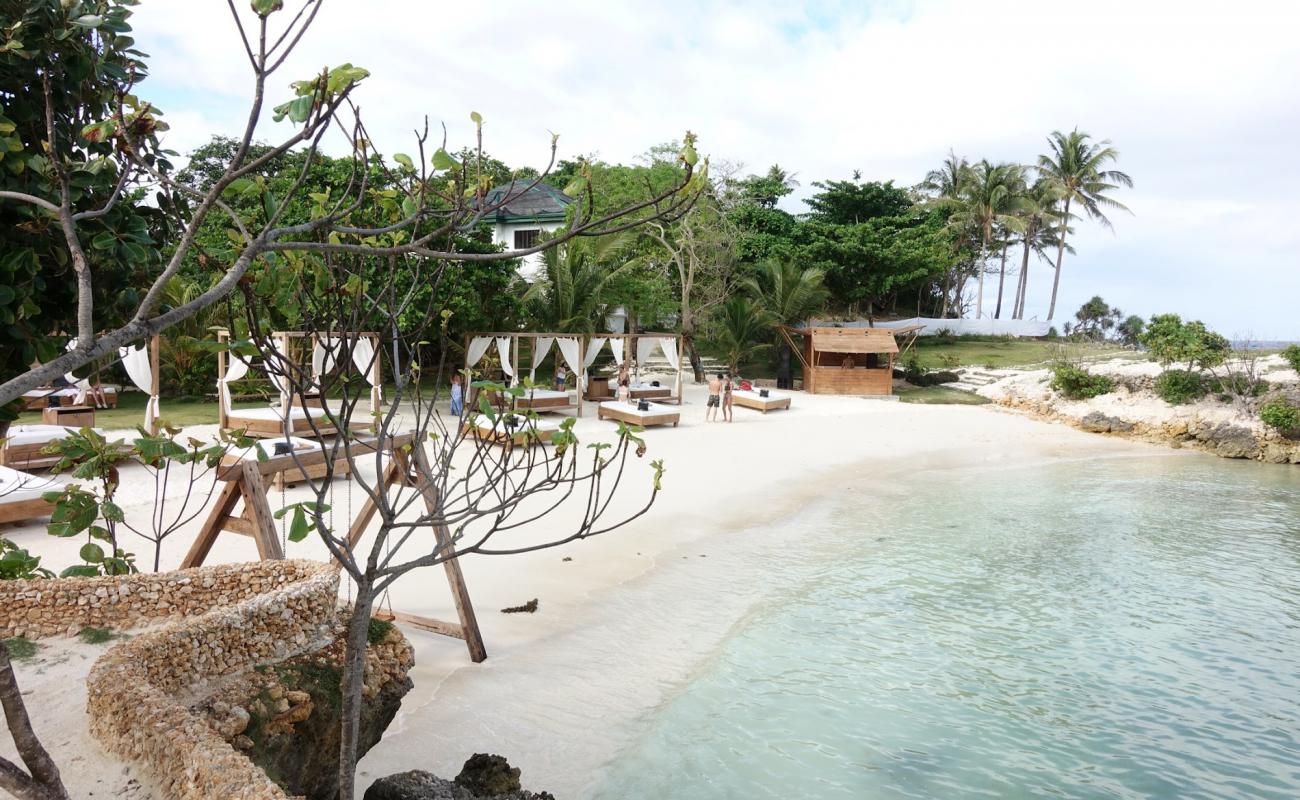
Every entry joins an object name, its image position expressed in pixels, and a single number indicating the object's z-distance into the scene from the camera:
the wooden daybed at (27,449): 9.70
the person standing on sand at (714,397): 18.92
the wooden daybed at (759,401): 20.56
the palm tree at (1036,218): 37.78
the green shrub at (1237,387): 19.70
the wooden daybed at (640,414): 16.99
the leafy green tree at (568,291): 20.16
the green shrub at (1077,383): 22.39
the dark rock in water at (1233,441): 18.17
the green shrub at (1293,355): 20.01
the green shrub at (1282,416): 18.27
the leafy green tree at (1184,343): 20.39
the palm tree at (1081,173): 39.59
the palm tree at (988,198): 37.44
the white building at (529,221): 27.62
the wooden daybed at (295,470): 9.27
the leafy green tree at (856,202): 32.81
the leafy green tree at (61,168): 2.74
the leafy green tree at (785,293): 26.16
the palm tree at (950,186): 38.69
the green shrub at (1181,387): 20.67
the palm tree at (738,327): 25.50
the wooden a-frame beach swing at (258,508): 4.95
